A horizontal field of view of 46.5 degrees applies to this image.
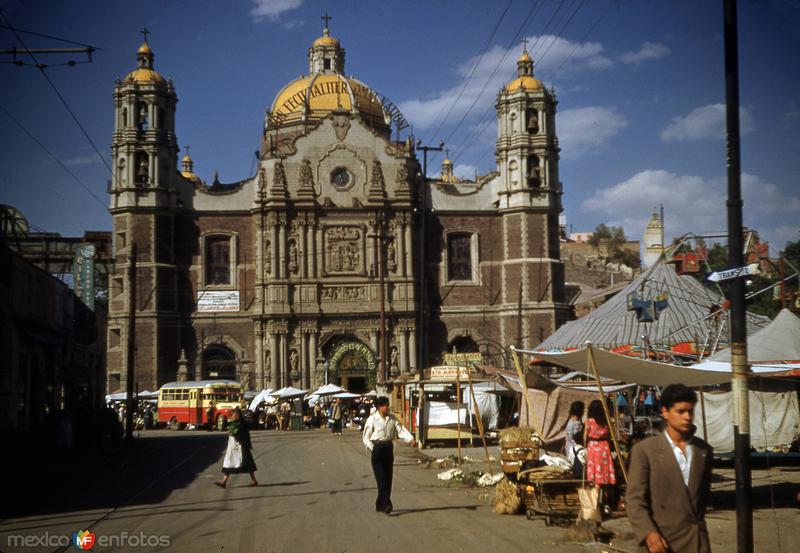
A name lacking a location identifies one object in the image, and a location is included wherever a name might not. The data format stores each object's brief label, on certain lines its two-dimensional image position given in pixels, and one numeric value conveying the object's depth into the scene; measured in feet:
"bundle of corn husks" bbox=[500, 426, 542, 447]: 42.86
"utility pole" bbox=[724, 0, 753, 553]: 27.07
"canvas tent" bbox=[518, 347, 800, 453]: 59.47
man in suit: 18.93
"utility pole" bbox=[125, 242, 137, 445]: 96.68
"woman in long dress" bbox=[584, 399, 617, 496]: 37.91
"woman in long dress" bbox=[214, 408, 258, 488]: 52.42
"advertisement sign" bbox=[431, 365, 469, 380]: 88.86
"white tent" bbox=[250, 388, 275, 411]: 134.92
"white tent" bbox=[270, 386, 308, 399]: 136.72
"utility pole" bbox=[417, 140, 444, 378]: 153.84
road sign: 28.32
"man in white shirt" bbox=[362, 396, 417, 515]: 41.32
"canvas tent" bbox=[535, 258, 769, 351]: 86.63
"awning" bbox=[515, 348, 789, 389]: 42.78
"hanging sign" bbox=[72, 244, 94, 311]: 112.78
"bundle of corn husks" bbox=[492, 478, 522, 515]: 40.50
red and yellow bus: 139.54
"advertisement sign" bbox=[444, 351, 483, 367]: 136.46
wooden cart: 37.83
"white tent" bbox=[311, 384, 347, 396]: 130.31
